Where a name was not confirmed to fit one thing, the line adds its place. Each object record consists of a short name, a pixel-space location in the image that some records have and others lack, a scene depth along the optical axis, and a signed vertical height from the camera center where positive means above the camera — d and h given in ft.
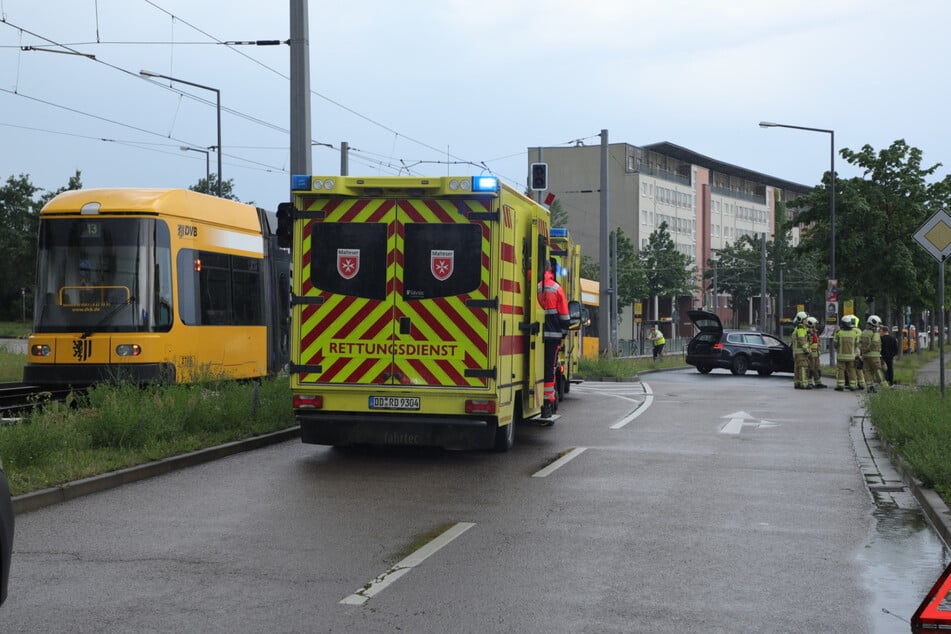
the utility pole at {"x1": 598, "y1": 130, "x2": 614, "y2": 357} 114.62 +5.74
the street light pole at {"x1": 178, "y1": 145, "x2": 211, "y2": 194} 132.36 +20.13
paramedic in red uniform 48.16 +0.72
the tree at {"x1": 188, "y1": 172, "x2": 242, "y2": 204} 211.41 +27.20
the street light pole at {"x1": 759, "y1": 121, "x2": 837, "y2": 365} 130.00 +15.30
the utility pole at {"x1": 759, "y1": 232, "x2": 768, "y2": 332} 225.56 +6.98
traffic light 99.45 +13.29
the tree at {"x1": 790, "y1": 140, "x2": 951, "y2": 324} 135.33 +12.62
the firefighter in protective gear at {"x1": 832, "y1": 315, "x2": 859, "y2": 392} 90.33 -1.20
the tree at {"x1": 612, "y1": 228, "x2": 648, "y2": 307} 290.56 +14.31
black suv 123.65 -1.56
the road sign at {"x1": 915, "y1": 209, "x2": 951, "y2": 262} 53.57 +4.54
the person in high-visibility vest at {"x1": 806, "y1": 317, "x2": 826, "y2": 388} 97.04 -1.90
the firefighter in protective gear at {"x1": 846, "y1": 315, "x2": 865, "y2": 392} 90.80 -1.69
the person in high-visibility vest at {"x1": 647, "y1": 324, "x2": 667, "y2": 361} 168.96 -0.89
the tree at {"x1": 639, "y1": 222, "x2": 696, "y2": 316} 316.19 +18.15
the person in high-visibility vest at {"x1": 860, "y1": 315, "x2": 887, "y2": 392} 92.02 -1.01
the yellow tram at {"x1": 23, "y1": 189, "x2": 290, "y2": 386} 53.01 +2.04
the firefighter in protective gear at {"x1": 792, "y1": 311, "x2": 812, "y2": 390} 94.73 -1.52
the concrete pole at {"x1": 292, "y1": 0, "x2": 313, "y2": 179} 54.75 +11.06
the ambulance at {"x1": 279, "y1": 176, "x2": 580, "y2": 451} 39.47 +0.88
